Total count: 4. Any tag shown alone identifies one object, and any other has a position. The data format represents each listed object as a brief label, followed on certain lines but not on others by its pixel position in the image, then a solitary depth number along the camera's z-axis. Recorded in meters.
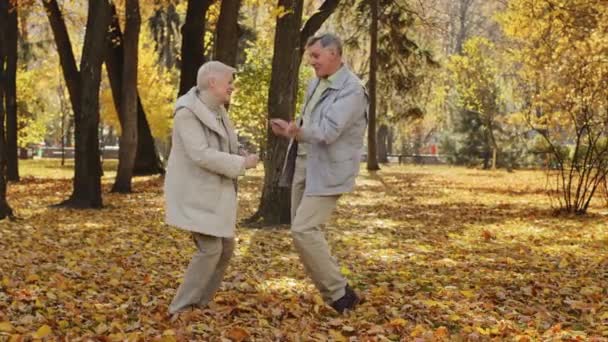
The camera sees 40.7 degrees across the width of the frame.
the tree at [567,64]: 14.89
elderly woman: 5.22
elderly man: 5.49
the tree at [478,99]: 37.88
